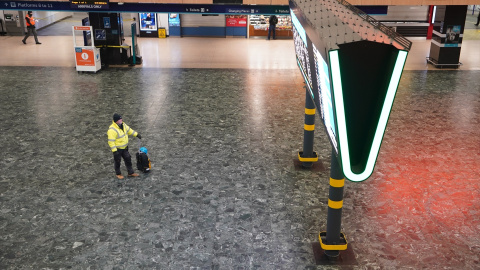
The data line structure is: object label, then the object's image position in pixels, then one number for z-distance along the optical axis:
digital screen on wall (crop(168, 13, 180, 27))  26.50
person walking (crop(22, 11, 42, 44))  23.00
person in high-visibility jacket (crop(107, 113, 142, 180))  9.51
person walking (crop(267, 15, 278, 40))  25.82
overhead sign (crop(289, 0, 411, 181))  4.51
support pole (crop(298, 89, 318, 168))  10.22
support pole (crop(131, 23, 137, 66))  19.46
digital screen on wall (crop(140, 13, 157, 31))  26.27
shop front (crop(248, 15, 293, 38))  26.77
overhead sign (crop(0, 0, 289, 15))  17.80
